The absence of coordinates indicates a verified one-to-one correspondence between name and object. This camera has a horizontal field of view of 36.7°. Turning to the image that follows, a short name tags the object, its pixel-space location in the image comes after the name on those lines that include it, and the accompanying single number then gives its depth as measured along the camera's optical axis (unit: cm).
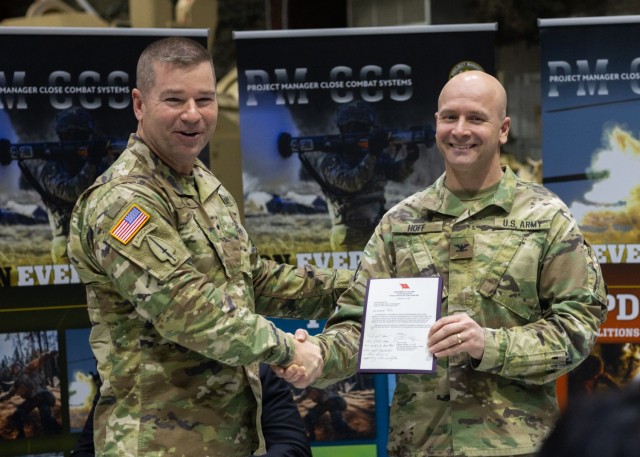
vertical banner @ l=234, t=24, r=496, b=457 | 504
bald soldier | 283
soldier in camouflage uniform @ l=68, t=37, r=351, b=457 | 293
